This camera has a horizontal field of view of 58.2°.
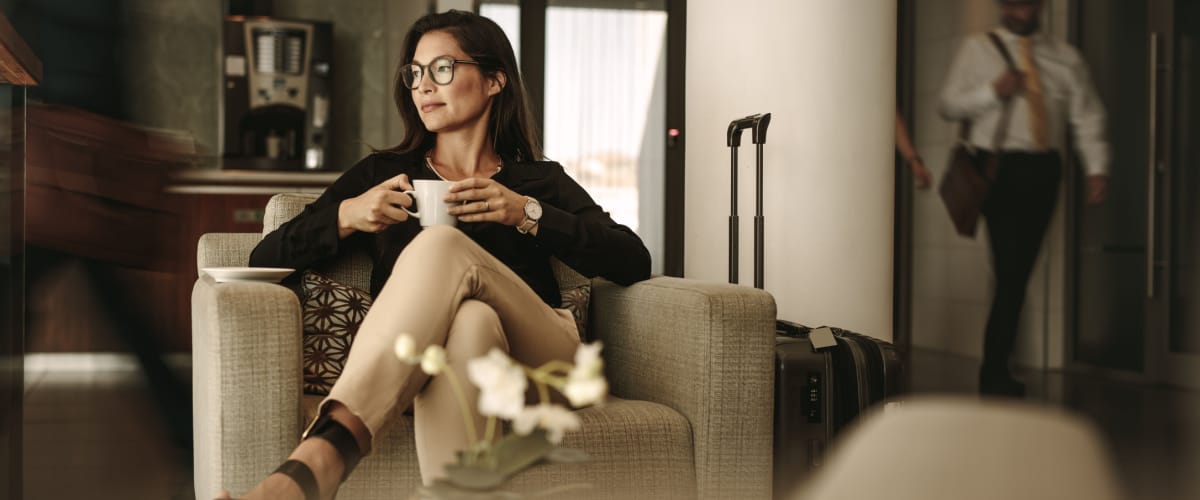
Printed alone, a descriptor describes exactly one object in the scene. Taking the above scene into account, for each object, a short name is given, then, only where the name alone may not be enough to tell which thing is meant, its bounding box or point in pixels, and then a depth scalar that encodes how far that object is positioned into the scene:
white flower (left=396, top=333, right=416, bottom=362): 0.79
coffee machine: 5.23
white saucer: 1.72
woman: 1.50
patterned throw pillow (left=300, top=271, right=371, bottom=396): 1.90
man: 3.21
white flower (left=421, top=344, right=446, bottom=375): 0.78
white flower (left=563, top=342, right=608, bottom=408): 0.71
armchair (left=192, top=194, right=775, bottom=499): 1.58
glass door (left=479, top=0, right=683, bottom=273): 5.02
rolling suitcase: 1.96
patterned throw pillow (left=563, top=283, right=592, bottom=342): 2.09
